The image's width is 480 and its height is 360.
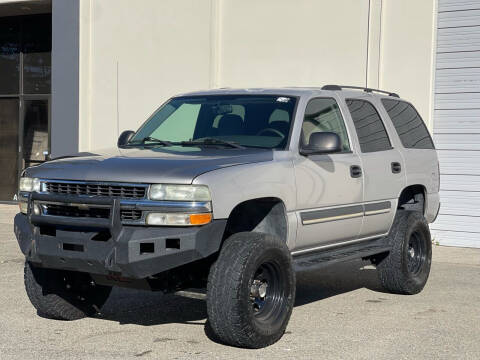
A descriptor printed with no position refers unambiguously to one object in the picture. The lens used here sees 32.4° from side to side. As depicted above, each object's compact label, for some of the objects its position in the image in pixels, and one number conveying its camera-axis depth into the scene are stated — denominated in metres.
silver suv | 5.62
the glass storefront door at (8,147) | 18.44
